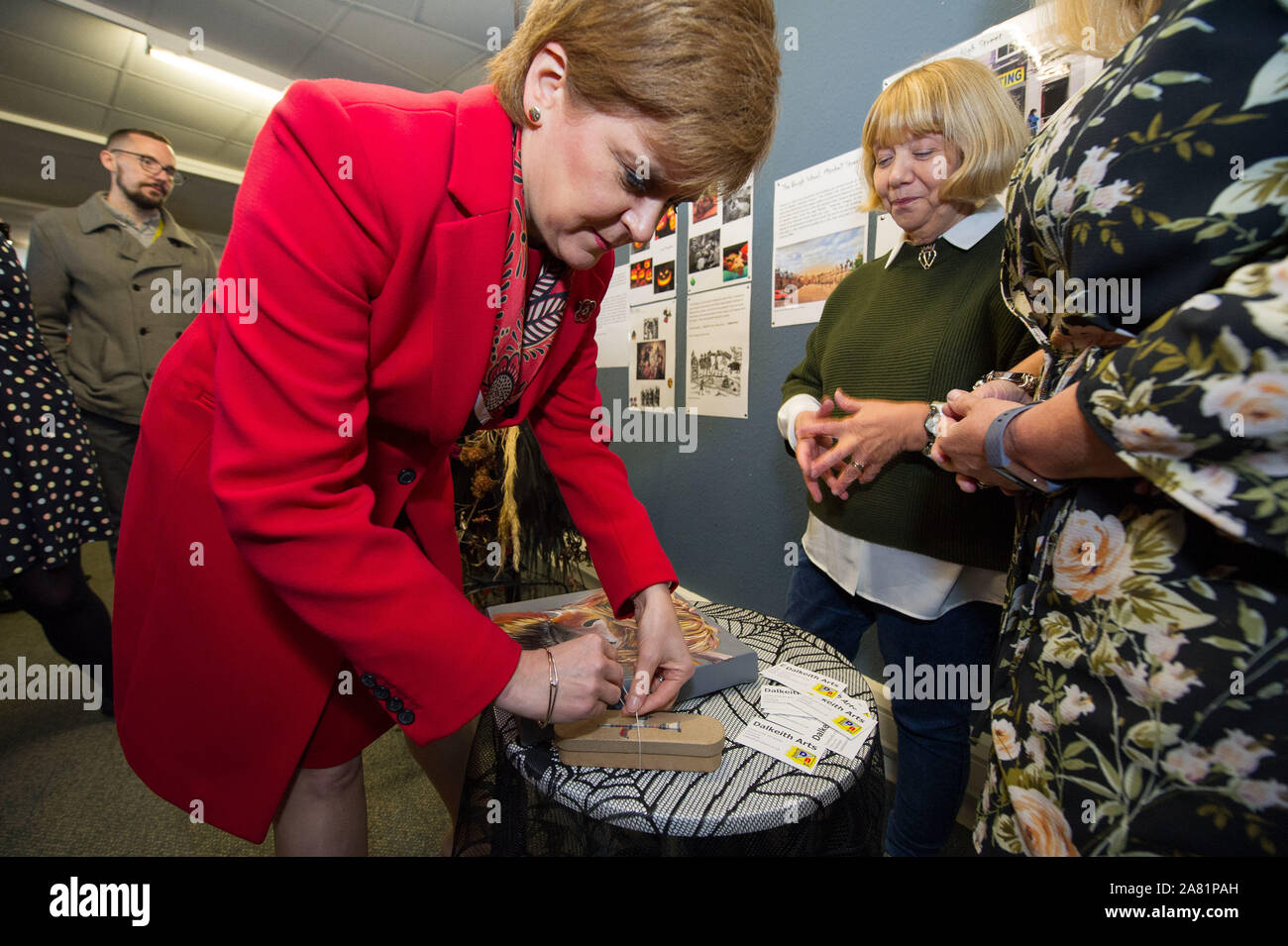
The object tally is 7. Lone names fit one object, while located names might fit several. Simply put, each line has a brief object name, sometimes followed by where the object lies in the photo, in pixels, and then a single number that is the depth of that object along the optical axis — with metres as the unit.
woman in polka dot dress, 1.48
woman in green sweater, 0.95
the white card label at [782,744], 0.63
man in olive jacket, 2.00
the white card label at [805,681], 0.77
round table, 0.55
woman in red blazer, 0.45
